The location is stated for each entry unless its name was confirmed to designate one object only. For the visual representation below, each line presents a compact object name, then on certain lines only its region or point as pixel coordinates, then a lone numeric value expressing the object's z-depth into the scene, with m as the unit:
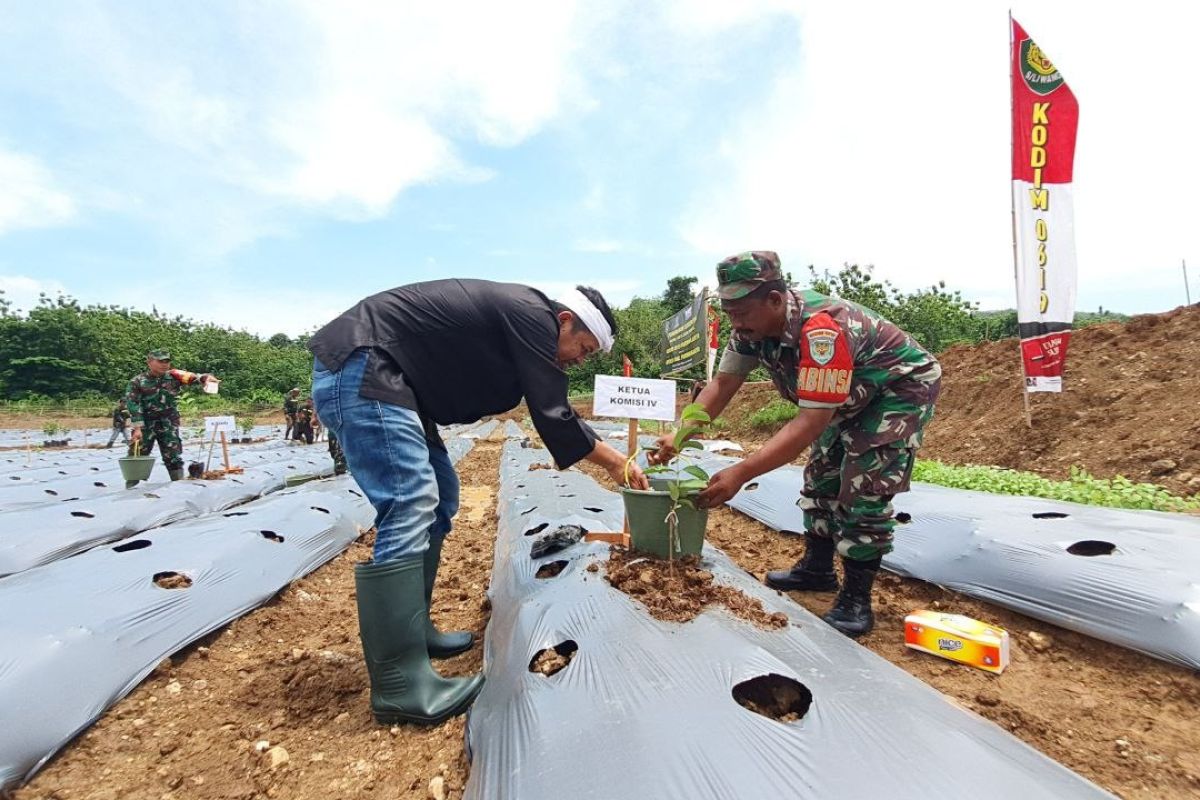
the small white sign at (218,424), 7.24
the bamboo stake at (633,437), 2.89
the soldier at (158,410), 6.57
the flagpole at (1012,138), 5.34
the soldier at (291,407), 15.16
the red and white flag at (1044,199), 5.24
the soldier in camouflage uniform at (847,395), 2.01
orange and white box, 1.96
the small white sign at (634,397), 3.05
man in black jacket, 1.73
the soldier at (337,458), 8.21
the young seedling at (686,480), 2.13
